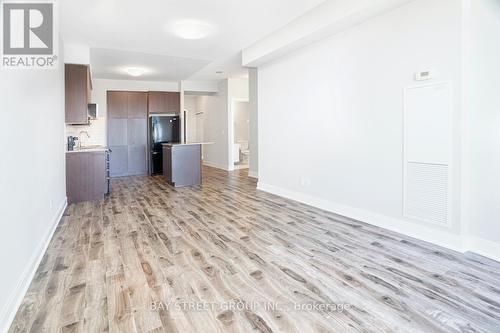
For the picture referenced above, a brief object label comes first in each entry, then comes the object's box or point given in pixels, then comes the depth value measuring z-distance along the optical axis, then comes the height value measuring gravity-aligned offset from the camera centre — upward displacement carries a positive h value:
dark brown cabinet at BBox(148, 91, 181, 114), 8.56 +1.66
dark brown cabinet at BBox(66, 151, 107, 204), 5.01 -0.29
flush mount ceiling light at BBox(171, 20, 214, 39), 4.25 +1.92
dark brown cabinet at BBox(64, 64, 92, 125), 5.14 +1.14
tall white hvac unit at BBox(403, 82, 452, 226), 2.92 +0.05
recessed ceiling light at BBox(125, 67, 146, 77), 7.00 +2.11
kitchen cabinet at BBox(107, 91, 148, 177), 8.30 +0.77
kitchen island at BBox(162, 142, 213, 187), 6.41 -0.11
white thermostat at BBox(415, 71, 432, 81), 3.00 +0.84
